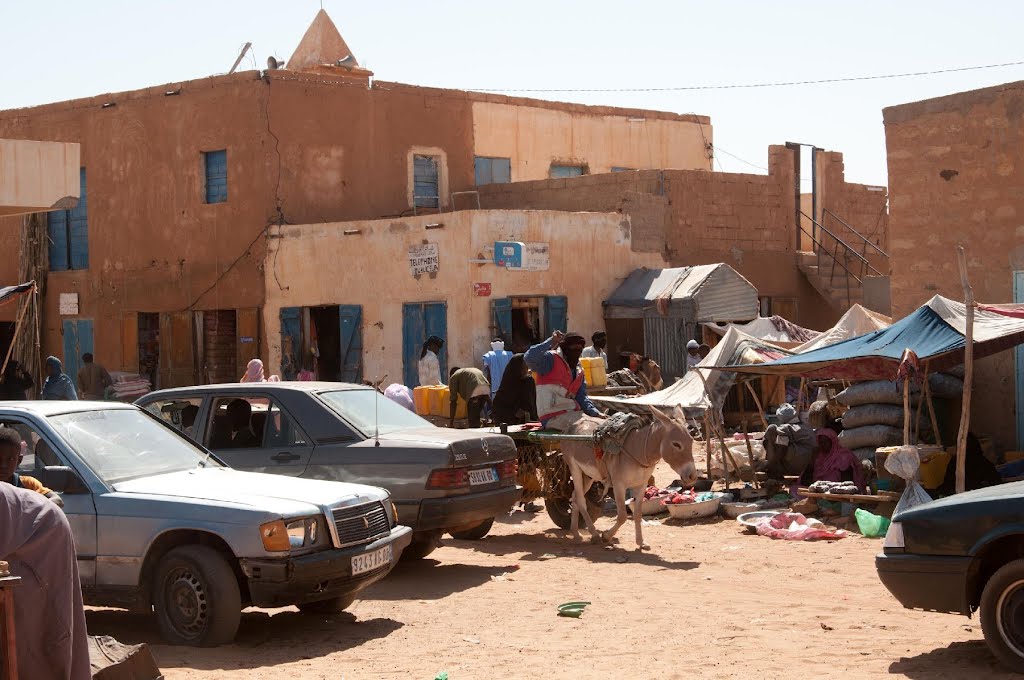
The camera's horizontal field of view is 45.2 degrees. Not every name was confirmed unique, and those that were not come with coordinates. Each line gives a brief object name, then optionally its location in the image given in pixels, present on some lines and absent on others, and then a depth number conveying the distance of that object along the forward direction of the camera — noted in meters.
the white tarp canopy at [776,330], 20.22
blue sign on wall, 21.67
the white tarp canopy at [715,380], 14.90
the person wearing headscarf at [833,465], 12.80
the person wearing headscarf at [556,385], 11.50
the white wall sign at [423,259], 22.05
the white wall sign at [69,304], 28.56
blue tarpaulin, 11.45
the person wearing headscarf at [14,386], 17.36
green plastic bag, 11.36
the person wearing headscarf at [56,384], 15.69
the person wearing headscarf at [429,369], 17.06
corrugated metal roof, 22.25
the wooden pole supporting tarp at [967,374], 9.98
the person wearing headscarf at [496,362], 17.11
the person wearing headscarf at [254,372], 15.00
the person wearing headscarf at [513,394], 12.70
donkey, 10.74
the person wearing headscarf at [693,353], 20.00
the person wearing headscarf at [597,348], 19.37
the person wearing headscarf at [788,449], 13.89
